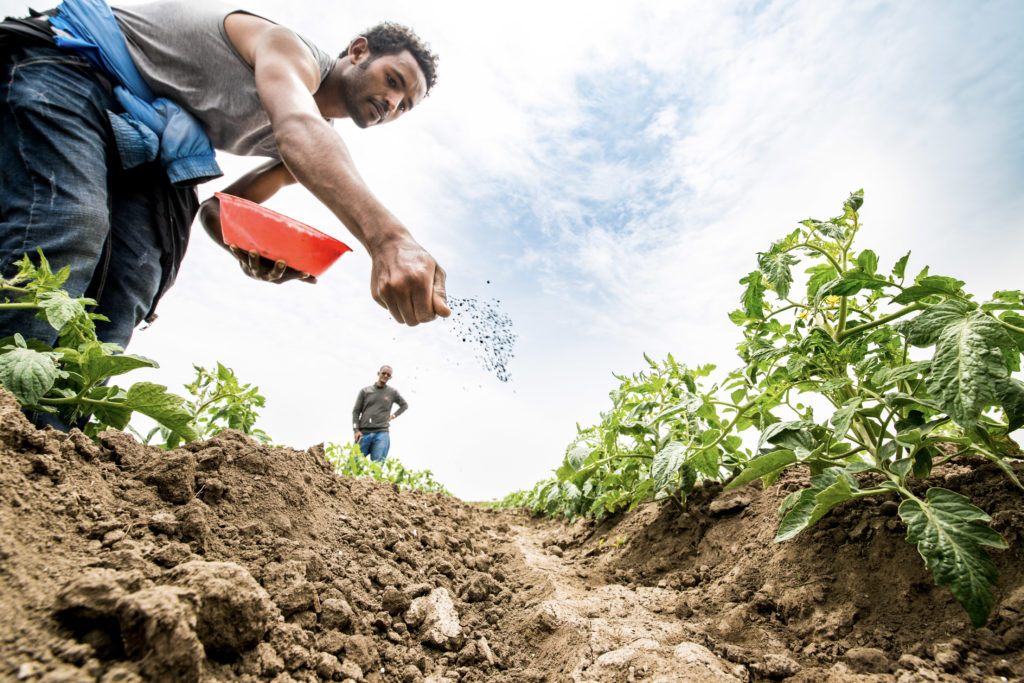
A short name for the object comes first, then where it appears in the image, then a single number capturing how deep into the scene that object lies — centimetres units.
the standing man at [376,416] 865
